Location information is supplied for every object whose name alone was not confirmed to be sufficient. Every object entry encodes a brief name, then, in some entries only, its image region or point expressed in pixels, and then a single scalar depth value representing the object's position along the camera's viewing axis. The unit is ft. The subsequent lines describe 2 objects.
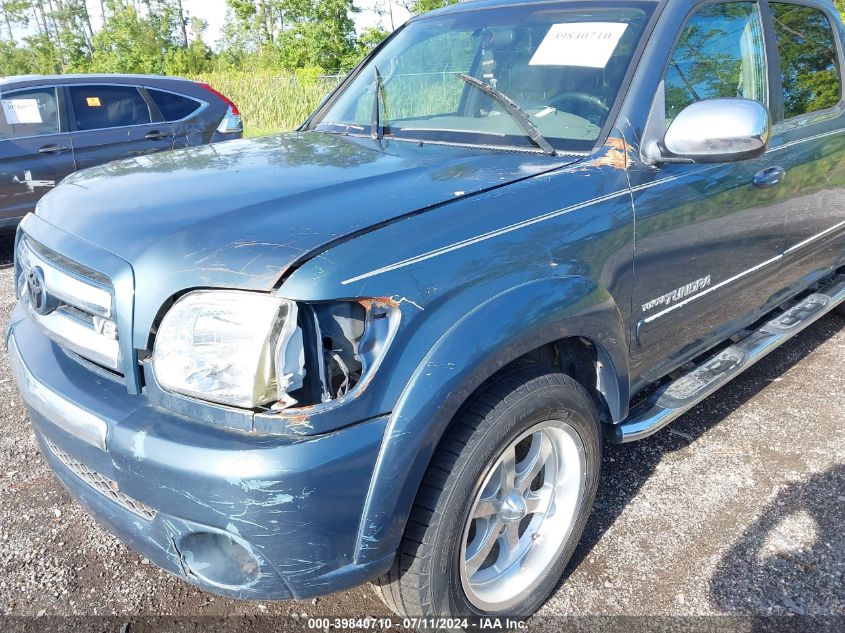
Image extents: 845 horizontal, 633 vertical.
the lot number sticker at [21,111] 20.97
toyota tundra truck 5.22
